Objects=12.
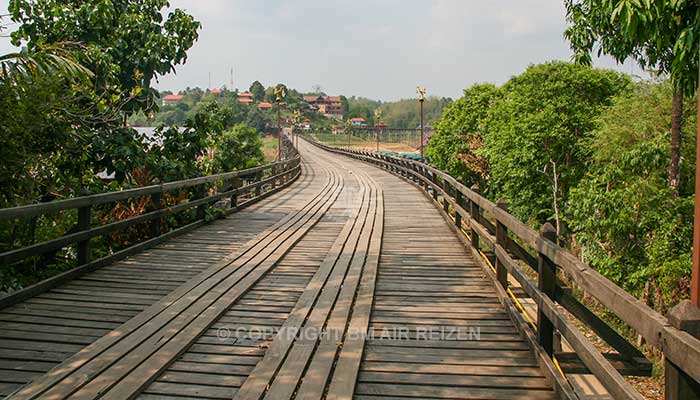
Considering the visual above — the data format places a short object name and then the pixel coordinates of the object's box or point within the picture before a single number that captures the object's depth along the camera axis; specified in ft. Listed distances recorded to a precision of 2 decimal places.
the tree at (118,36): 29.66
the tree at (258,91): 646.16
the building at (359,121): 587.97
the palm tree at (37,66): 19.89
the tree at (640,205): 44.39
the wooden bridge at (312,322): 11.06
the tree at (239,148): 137.39
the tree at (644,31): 19.25
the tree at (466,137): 113.50
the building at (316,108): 620.49
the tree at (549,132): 72.02
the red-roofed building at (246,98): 617.95
